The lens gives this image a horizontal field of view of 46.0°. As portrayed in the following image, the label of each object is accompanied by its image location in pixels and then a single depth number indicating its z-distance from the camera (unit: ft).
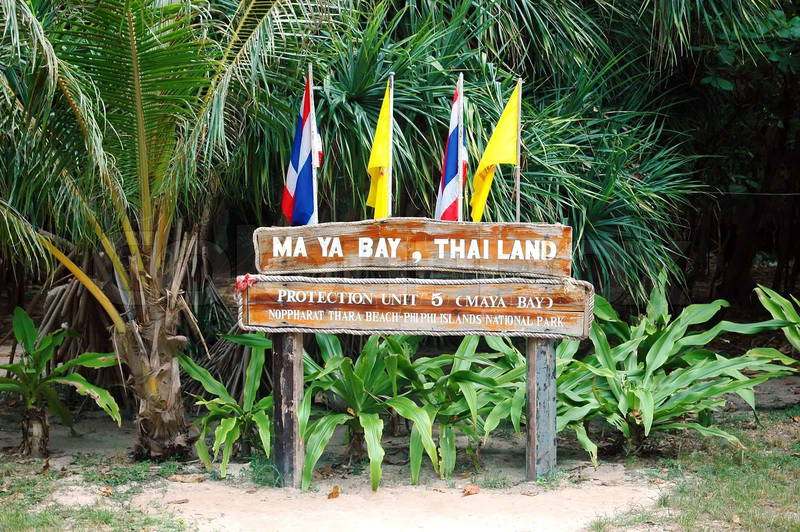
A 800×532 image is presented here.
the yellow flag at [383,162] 20.06
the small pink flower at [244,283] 20.06
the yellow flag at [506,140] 20.24
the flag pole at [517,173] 20.11
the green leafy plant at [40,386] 22.09
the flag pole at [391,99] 19.95
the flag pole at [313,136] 20.02
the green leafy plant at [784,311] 25.32
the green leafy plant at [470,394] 20.79
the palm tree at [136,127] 18.19
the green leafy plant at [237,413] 20.67
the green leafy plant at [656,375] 21.50
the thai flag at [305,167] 20.06
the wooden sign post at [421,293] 19.77
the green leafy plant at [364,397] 20.01
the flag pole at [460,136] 20.34
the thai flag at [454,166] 20.33
